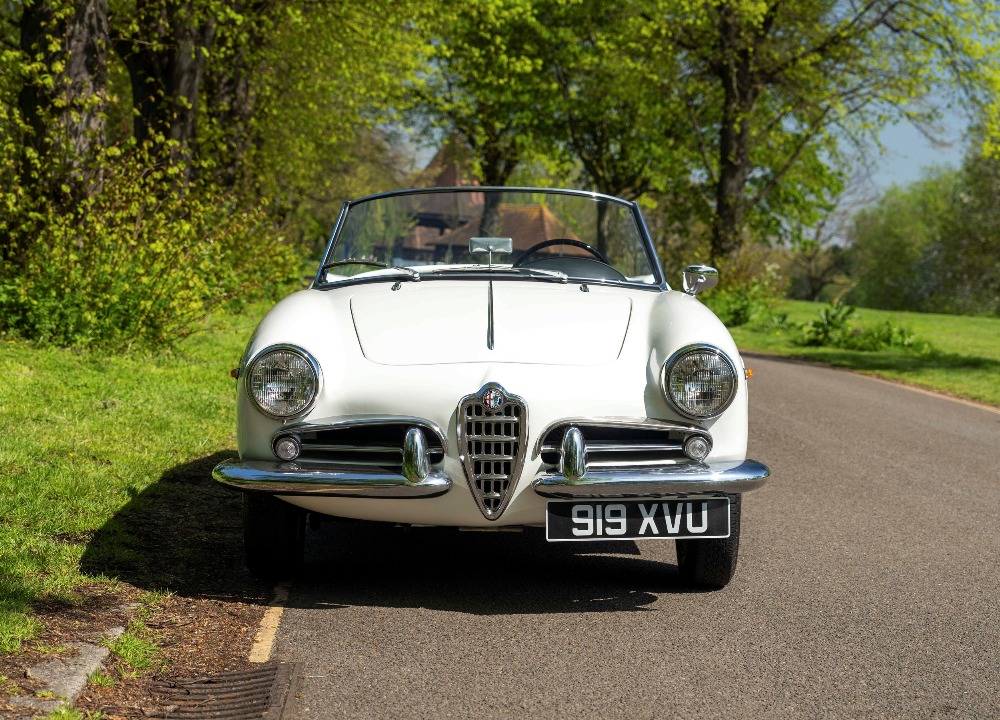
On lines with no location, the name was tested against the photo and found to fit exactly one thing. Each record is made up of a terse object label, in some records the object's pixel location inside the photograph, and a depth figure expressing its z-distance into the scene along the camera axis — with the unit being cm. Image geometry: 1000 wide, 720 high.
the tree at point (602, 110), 3672
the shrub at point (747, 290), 2655
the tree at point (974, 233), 5123
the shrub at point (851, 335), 2191
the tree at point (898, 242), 7306
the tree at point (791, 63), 2712
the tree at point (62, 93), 1100
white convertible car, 438
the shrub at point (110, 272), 1038
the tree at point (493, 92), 3859
